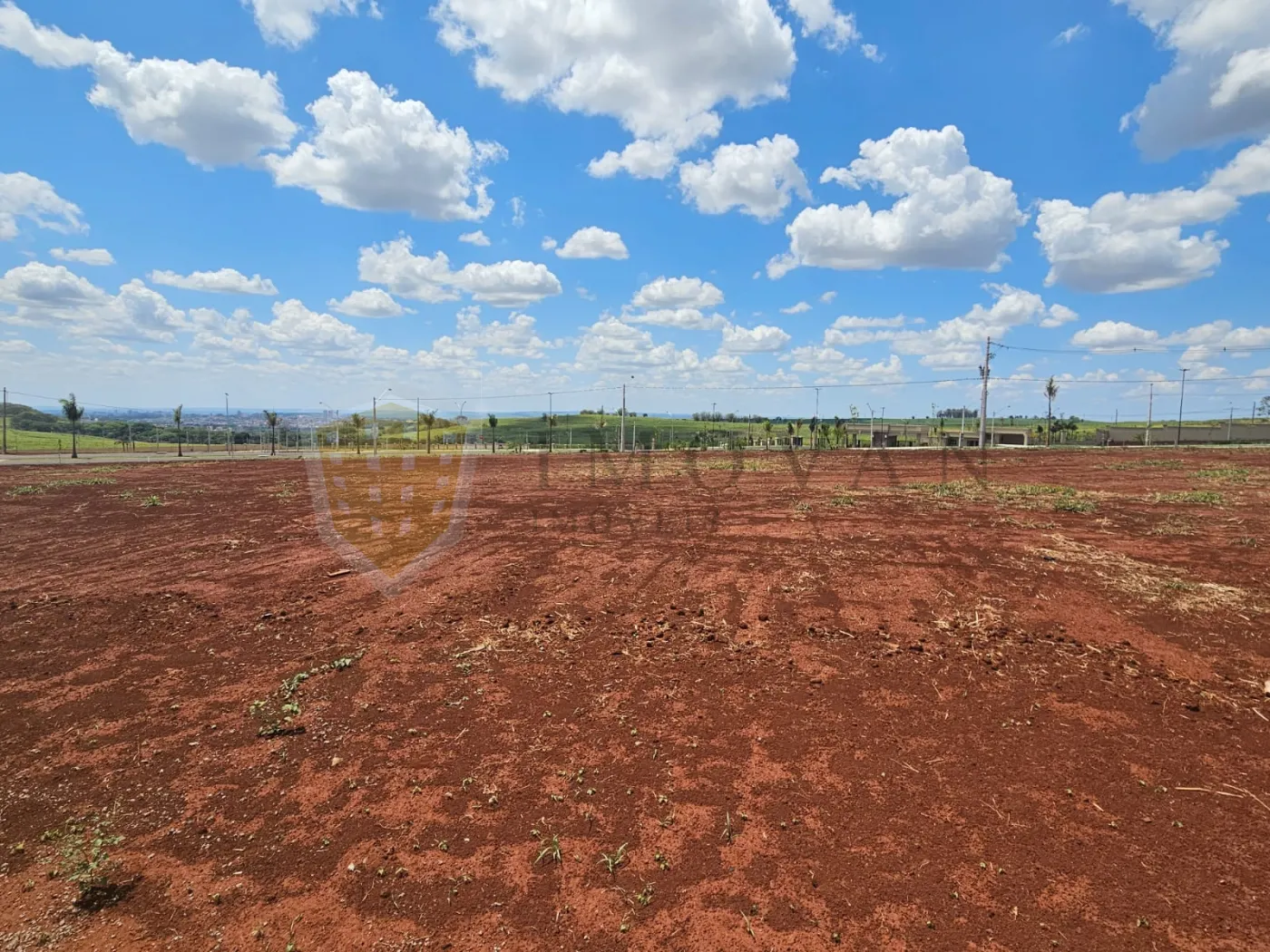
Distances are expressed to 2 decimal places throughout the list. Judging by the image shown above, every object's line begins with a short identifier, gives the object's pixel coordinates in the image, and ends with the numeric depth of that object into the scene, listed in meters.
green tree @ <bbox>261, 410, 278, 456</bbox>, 57.56
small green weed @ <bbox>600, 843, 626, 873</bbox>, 3.51
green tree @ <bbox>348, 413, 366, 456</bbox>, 62.22
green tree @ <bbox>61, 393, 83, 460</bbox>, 48.78
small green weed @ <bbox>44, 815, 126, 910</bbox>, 3.30
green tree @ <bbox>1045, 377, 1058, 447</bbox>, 92.34
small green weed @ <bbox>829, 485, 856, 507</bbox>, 16.69
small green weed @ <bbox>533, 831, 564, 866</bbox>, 3.58
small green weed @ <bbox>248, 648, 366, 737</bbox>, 5.04
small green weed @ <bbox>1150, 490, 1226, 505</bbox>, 15.34
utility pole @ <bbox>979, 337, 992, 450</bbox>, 52.16
